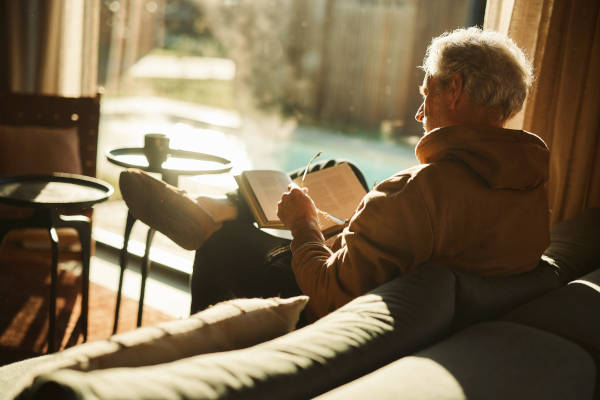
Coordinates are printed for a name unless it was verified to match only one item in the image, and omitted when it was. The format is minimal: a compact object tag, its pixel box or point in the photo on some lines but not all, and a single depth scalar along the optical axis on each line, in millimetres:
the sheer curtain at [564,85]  1858
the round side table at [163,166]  2018
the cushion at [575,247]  1501
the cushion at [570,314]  988
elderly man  1120
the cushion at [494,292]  1026
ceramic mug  2002
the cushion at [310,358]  536
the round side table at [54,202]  1774
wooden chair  2607
